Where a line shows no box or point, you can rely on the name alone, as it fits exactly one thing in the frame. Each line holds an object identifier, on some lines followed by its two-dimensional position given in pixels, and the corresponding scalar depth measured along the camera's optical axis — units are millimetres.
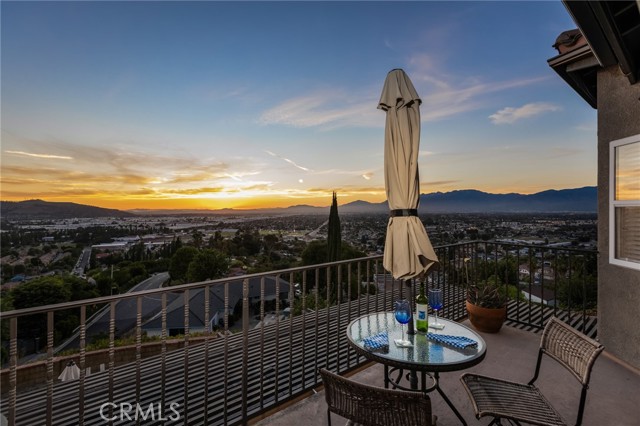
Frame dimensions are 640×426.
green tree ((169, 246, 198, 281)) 14414
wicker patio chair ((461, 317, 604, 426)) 1696
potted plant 4020
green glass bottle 2150
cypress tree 15352
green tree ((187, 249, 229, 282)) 15805
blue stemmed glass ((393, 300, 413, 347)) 2031
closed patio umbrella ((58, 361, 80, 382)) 5451
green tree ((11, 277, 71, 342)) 8266
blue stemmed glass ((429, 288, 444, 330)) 2291
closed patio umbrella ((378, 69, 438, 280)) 2168
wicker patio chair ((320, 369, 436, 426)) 1209
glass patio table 1755
